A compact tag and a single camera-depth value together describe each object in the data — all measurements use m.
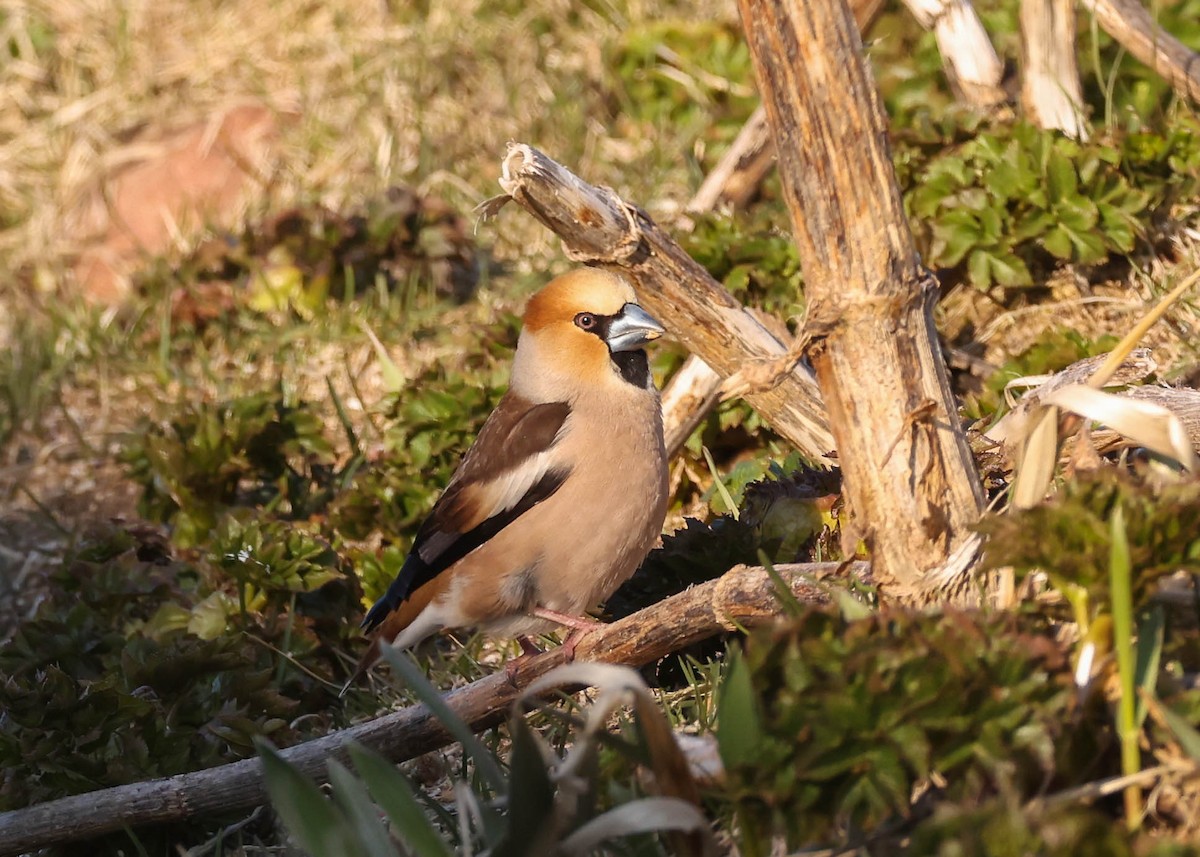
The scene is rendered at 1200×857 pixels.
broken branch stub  6.80
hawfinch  7.30
